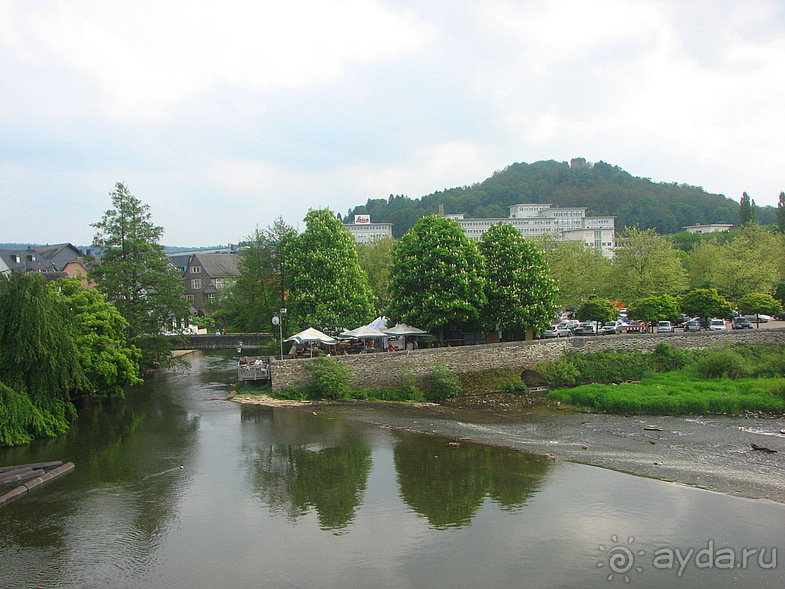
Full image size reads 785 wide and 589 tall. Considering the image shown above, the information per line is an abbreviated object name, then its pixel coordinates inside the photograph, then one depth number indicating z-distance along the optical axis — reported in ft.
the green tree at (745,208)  320.29
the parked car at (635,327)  164.45
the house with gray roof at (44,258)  219.82
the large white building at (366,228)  565.94
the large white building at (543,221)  532.73
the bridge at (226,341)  208.44
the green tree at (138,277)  127.34
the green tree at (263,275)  150.20
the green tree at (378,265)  192.75
